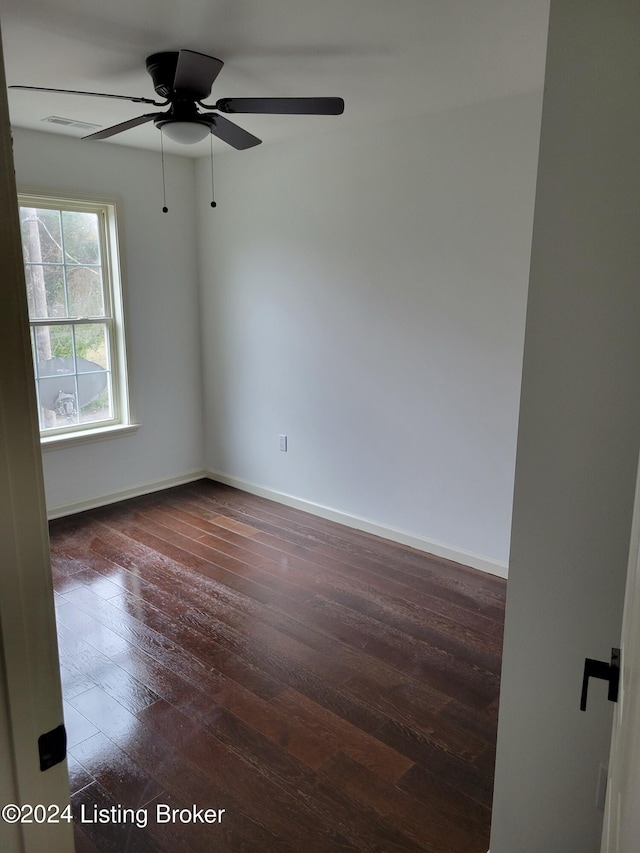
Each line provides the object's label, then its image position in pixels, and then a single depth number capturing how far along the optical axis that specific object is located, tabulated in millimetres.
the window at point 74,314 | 4062
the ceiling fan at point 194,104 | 2381
